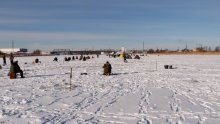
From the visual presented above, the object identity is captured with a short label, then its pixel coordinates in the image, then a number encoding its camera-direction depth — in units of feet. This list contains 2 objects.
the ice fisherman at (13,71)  37.82
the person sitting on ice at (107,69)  43.37
